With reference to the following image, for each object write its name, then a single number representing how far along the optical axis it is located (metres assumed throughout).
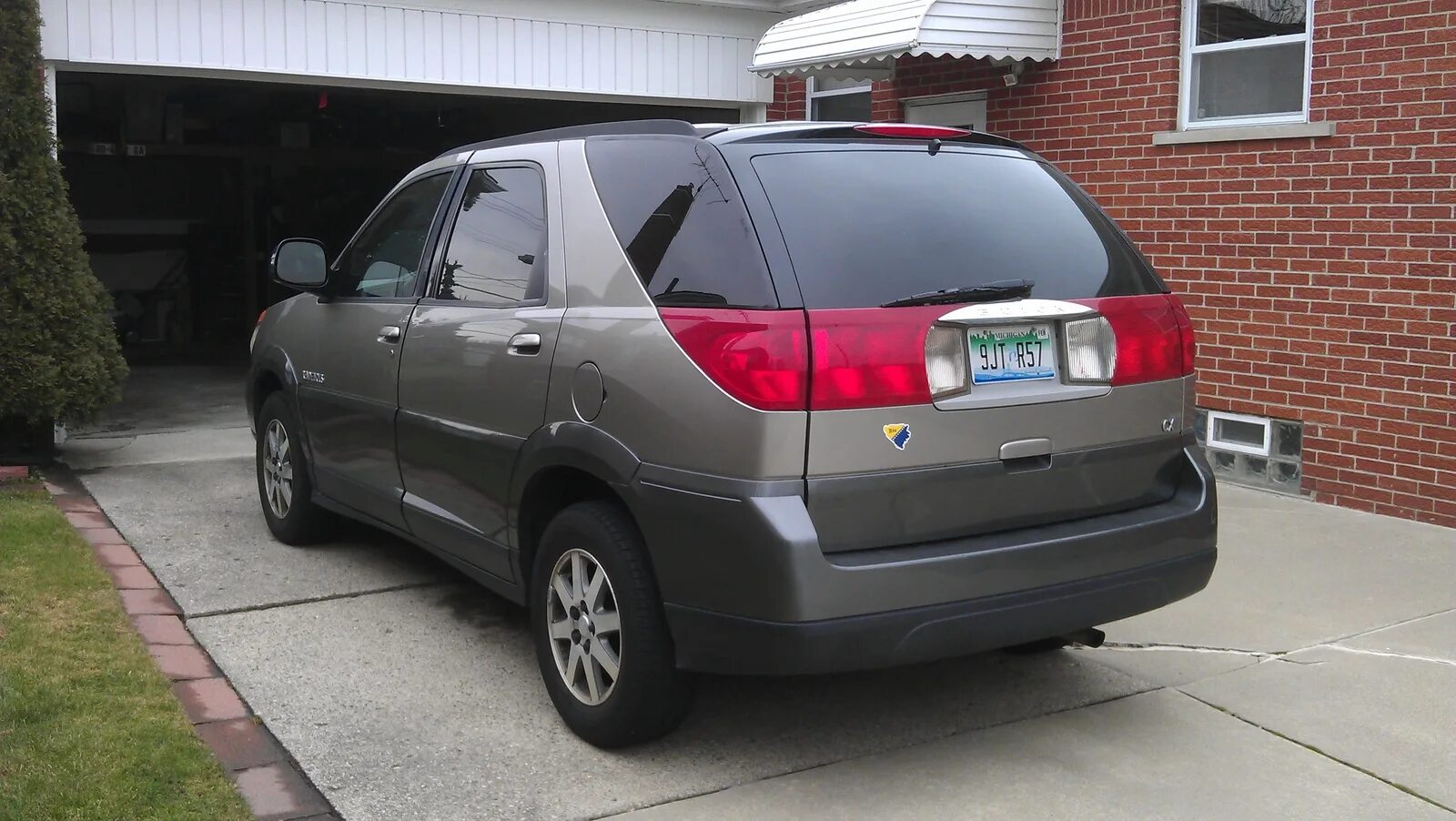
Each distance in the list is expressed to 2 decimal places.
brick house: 7.04
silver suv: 3.46
